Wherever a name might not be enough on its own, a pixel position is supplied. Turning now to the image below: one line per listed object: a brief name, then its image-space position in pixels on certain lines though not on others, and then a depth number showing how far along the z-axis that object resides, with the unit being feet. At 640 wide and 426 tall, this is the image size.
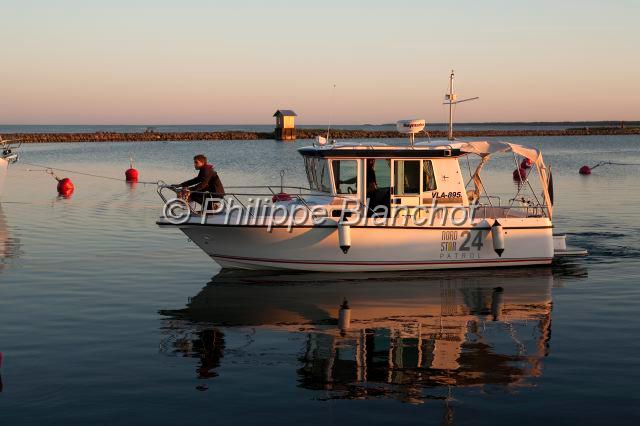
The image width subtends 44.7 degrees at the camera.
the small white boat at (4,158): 109.60
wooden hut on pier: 358.43
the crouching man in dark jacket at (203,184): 57.11
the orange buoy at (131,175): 142.61
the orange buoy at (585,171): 161.89
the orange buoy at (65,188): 117.39
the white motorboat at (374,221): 55.67
